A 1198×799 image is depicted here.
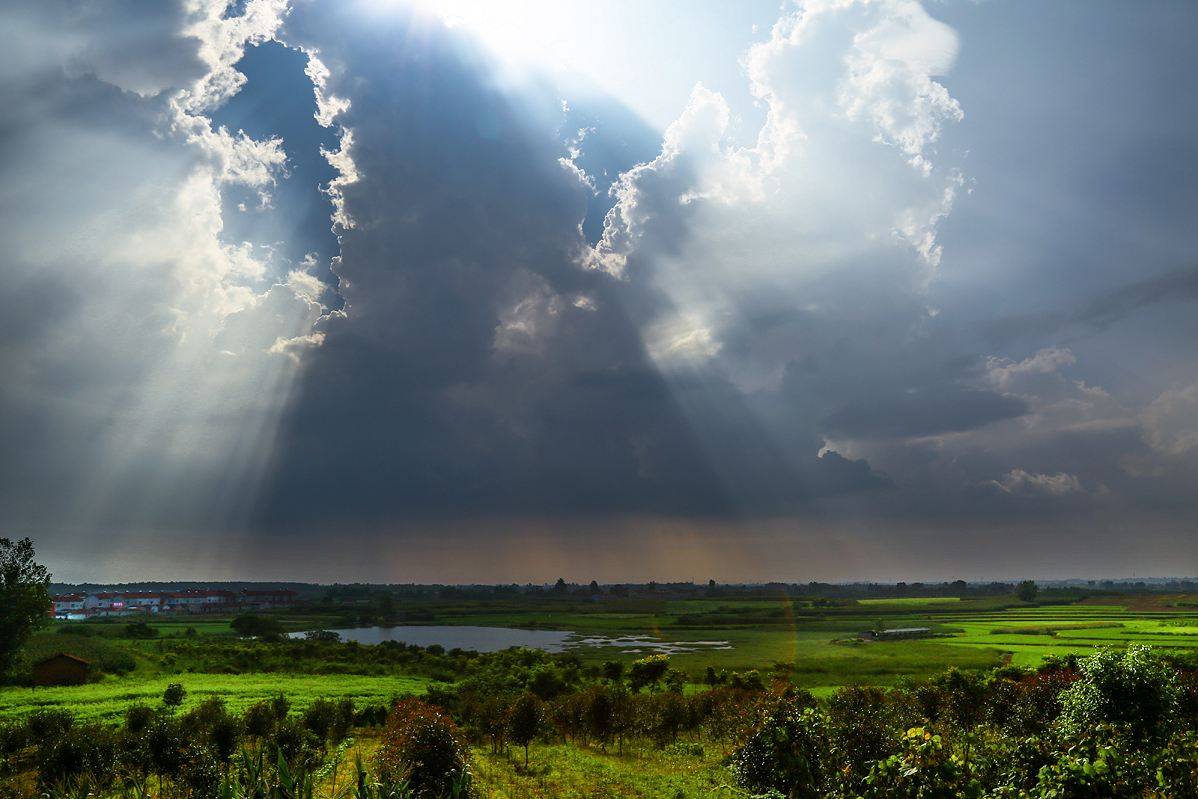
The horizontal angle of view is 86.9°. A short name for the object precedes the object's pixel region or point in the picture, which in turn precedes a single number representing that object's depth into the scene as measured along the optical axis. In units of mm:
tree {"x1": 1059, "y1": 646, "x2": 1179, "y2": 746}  17125
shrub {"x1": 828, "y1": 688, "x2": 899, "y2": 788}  8745
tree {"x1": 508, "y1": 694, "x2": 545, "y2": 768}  33938
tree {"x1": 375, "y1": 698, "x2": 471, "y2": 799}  16031
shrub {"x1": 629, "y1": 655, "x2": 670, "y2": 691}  63344
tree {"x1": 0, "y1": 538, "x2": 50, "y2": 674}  75375
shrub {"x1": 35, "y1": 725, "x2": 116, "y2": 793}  24922
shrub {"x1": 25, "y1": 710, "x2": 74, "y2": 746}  34022
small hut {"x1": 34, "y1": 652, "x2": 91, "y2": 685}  72688
